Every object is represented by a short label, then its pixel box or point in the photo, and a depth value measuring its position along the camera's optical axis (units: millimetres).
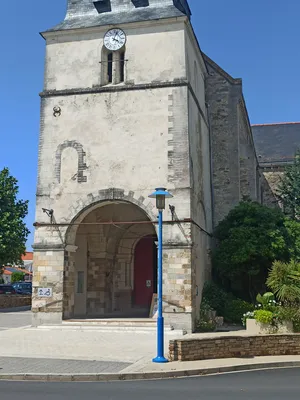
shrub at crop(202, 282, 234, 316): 16922
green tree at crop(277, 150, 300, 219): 26656
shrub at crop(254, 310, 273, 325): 12758
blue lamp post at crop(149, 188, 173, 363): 9469
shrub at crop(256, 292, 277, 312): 13339
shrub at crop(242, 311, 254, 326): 13914
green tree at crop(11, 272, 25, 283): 54344
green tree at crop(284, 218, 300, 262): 17109
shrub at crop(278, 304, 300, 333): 12662
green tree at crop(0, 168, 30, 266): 25125
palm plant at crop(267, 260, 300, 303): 13211
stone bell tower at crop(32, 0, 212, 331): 15664
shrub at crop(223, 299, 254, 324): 16609
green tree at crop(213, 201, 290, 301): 16812
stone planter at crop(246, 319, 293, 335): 12625
